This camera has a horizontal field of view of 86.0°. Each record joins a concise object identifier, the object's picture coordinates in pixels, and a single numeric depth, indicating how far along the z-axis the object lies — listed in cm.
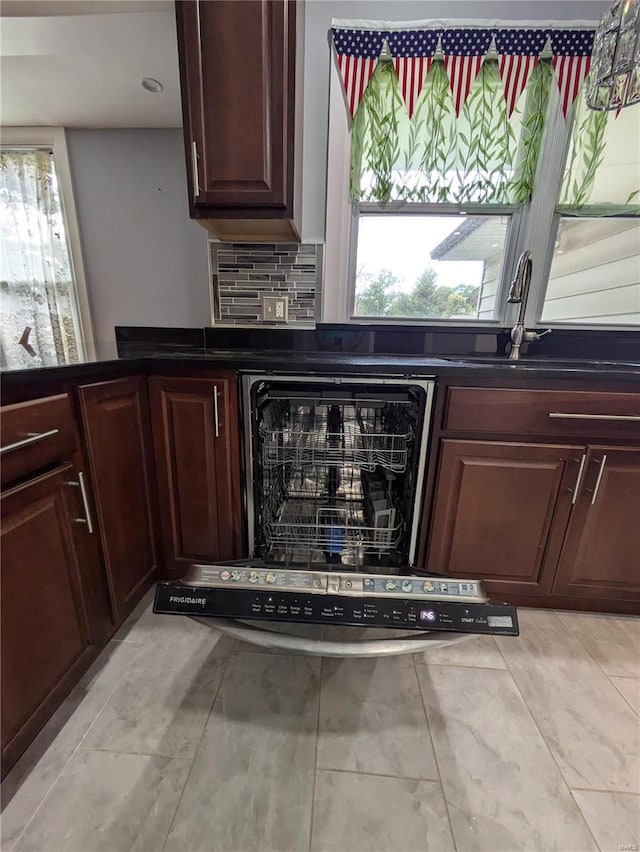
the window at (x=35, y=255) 184
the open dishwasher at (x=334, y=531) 82
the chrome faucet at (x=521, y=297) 139
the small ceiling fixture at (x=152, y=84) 146
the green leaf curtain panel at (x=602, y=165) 142
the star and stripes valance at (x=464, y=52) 135
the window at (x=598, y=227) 143
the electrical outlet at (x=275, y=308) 158
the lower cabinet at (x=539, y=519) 113
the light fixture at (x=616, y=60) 107
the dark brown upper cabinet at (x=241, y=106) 106
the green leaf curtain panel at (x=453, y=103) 136
